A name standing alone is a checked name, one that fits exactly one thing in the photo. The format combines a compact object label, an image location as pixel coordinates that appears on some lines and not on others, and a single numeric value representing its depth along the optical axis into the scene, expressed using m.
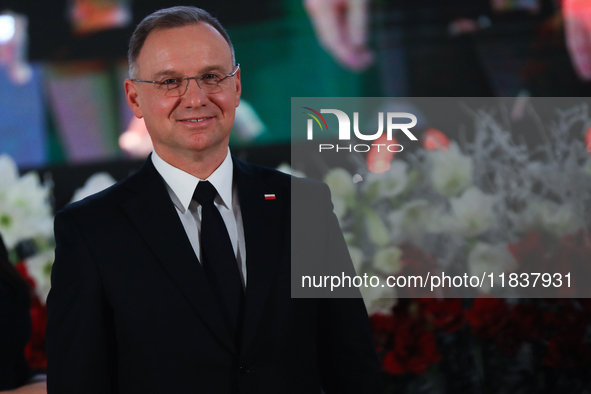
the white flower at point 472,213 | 5.73
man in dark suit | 5.20
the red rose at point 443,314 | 5.69
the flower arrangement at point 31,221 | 5.85
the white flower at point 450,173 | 5.74
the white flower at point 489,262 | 5.72
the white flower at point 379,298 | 5.70
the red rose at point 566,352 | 5.66
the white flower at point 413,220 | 5.75
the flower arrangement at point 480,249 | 5.68
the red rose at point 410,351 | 5.65
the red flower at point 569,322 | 5.67
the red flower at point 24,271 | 5.83
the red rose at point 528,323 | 5.67
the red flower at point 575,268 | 5.69
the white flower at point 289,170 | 5.82
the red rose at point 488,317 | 5.68
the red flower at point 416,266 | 5.72
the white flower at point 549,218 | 5.71
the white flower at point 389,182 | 5.76
